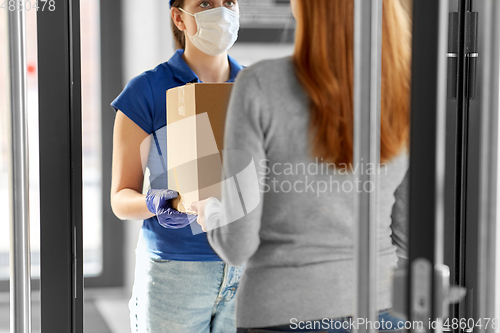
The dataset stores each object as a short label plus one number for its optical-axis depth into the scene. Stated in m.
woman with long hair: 3.76
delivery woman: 3.94
